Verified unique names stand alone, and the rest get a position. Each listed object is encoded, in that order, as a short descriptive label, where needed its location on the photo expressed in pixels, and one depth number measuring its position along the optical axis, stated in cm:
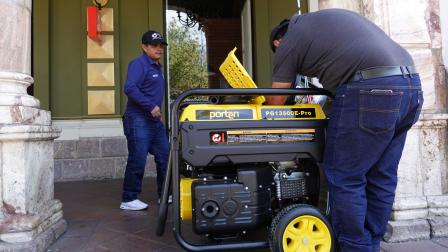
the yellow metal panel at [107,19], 643
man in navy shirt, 403
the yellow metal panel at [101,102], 641
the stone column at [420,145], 309
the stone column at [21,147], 272
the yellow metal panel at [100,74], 643
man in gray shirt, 221
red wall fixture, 615
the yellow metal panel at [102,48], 641
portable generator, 235
